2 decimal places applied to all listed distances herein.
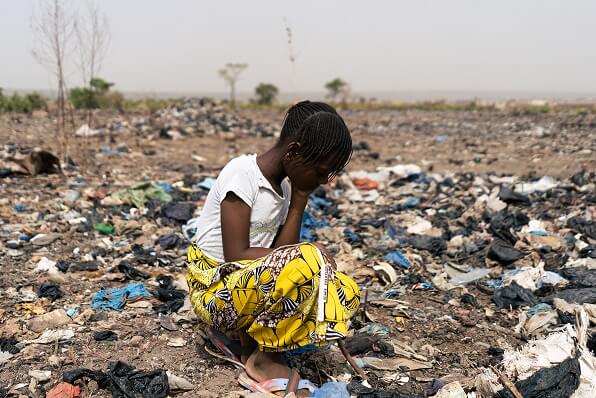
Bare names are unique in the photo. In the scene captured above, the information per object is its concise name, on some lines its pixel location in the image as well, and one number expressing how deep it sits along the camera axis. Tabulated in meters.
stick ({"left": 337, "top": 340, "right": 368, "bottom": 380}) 2.14
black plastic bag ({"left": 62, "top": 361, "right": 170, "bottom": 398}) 2.02
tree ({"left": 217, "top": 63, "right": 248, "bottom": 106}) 39.91
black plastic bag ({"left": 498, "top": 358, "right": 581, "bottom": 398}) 1.85
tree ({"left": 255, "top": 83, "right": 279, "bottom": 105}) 42.62
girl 1.84
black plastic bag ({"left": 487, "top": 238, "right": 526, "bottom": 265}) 3.83
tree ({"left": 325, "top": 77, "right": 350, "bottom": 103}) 47.56
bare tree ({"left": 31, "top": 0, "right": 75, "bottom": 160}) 6.61
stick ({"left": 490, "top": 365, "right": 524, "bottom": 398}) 1.80
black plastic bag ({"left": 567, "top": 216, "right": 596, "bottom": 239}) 4.30
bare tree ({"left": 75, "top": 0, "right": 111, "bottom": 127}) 6.93
